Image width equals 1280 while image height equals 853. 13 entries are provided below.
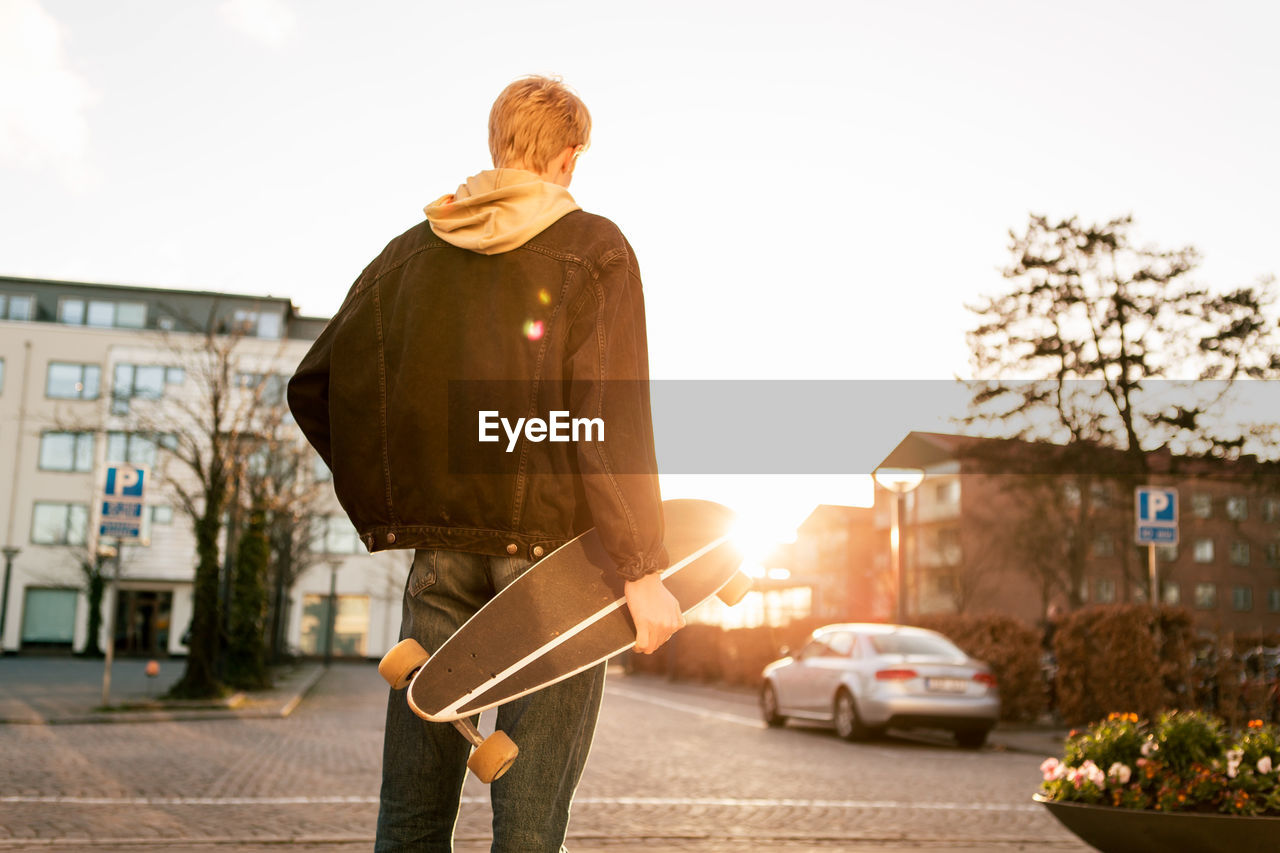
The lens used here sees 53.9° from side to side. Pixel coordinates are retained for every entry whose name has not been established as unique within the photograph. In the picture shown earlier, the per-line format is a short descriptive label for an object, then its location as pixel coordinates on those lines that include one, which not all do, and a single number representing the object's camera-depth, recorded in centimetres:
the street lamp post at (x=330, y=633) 4924
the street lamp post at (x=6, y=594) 5169
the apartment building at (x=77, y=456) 5612
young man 243
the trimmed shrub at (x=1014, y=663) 1800
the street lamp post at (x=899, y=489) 1973
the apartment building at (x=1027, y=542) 3162
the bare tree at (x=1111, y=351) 2939
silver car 1506
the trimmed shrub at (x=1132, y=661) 1584
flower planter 455
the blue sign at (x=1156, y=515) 1512
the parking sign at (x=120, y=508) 1719
